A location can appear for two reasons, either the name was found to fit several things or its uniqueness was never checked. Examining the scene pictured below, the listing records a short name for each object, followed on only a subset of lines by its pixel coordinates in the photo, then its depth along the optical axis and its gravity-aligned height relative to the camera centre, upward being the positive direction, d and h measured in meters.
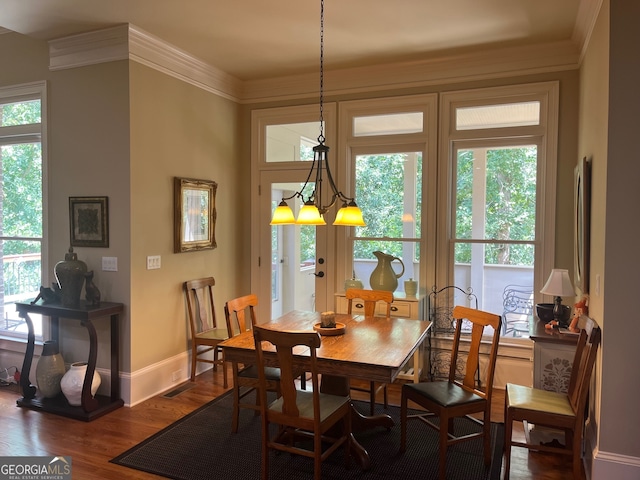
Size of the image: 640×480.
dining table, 2.51 -0.72
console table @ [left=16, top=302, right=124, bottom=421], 3.51 -1.11
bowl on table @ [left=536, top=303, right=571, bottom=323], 3.30 -0.62
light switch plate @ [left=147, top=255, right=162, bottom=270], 3.93 -0.33
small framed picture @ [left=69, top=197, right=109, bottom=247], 3.82 +0.01
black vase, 3.64 -0.44
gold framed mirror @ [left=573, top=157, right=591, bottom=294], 3.02 +0.03
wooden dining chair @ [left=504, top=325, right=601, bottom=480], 2.51 -1.01
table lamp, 3.27 -0.43
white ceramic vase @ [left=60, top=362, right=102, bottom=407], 3.58 -1.23
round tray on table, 3.07 -0.69
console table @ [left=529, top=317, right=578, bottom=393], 3.04 -0.86
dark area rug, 2.77 -1.45
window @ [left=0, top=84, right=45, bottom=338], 4.23 +0.19
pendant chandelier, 2.85 +0.06
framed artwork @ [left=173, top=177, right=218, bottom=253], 4.19 +0.08
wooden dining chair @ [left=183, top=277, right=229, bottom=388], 4.21 -0.94
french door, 4.82 -0.38
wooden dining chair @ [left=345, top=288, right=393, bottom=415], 3.69 -0.59
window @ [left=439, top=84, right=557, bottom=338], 4.03 +0.27
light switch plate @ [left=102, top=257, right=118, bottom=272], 3.80 -0.34
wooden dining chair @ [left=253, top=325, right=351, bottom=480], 2.45 -1.02
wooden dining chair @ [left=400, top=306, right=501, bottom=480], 2.67 -1.01
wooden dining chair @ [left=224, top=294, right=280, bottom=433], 3.16 -1.04
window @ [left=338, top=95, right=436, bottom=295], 4.41 +0.42
